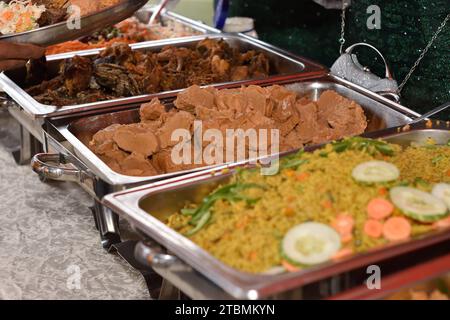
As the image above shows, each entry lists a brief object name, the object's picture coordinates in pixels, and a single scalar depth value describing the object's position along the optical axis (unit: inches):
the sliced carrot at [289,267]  59.4
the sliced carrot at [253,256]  61.3
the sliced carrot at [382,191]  66.6
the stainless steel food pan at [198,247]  56.0
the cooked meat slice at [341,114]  97.7
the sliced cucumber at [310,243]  59.6
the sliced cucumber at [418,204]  63.7
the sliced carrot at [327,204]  65.2
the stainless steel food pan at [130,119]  93.4
